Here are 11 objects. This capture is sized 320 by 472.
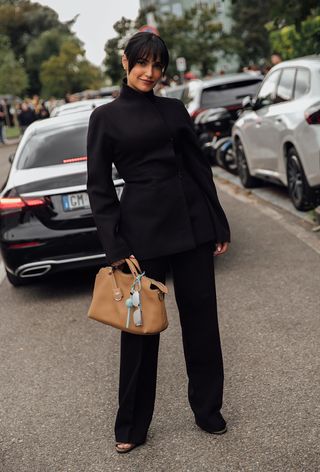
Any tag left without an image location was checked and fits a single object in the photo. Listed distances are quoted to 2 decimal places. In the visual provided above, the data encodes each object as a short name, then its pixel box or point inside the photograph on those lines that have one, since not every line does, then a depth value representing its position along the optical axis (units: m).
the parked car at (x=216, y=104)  15.23
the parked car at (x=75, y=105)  17.36
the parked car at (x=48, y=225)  6.87
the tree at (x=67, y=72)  76.25
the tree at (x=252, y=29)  76.81
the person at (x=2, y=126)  37.58
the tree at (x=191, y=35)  51.44
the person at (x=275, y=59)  16.20
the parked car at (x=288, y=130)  8.75
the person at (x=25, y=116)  33.00
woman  3.55
